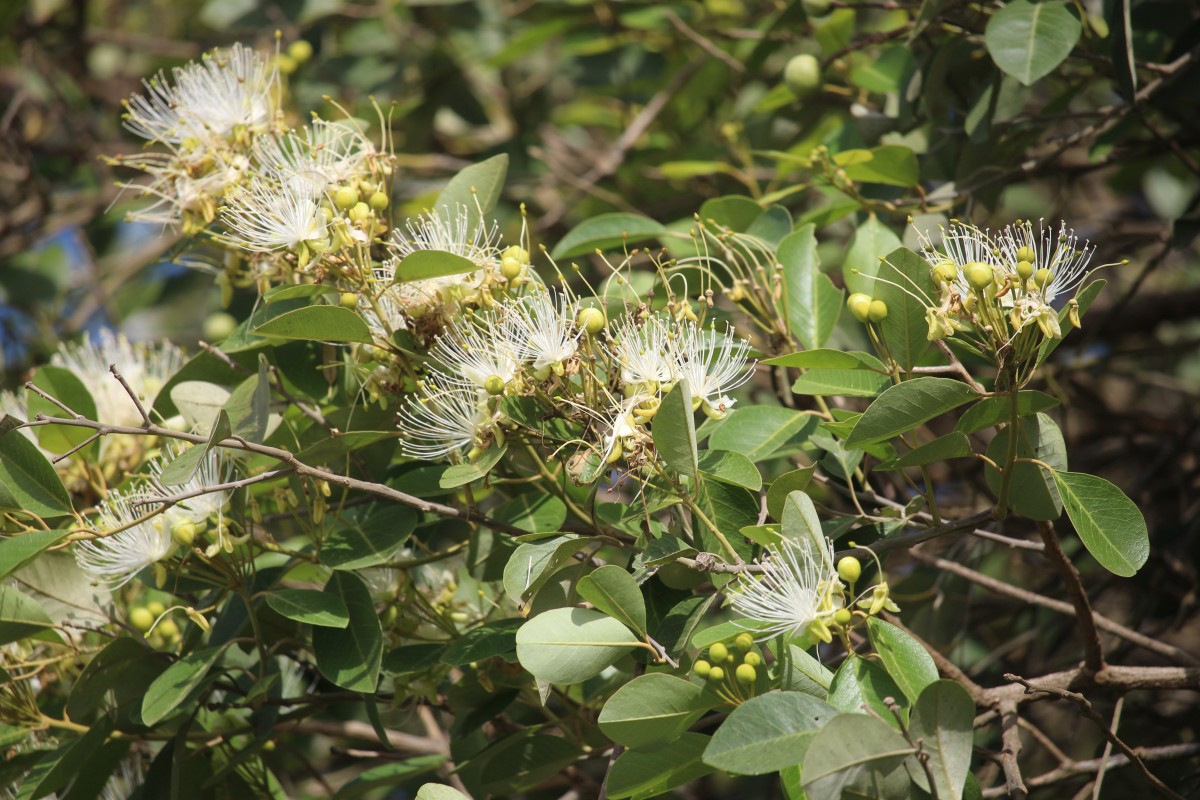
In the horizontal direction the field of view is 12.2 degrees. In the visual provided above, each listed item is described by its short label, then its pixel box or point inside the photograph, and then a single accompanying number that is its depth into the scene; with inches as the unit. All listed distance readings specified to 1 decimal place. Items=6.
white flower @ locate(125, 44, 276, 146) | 87.6
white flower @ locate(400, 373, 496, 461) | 83.6
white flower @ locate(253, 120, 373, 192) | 85.4
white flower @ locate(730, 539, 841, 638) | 81.1
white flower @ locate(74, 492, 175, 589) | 84.9
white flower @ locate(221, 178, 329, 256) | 84.3
